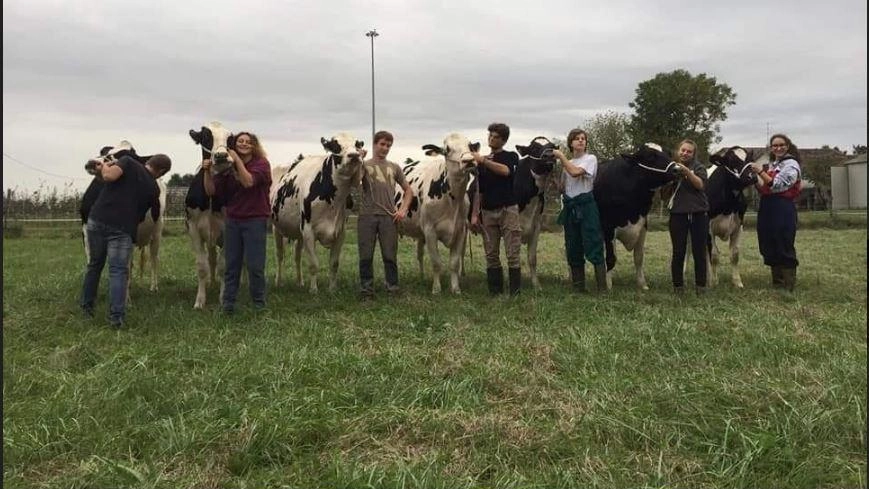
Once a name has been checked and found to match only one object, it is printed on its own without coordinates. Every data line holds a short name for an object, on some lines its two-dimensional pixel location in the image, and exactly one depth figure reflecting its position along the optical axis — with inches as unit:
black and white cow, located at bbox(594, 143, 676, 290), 332.5
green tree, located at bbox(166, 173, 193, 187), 2247.8
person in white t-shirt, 312.3
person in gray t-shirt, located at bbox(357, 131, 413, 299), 311.4
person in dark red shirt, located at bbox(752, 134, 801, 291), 328.5
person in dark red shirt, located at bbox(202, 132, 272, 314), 276.1
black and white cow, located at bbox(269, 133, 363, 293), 318.3
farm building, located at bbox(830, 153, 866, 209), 1683.1
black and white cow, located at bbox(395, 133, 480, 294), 325.7
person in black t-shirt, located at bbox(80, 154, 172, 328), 252.4
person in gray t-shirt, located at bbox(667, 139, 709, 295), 312.7
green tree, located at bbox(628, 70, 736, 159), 1441.9
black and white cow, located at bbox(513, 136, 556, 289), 320.5
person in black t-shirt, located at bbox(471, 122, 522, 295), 309.1
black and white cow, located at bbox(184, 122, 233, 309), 306.7
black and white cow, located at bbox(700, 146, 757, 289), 351.0
